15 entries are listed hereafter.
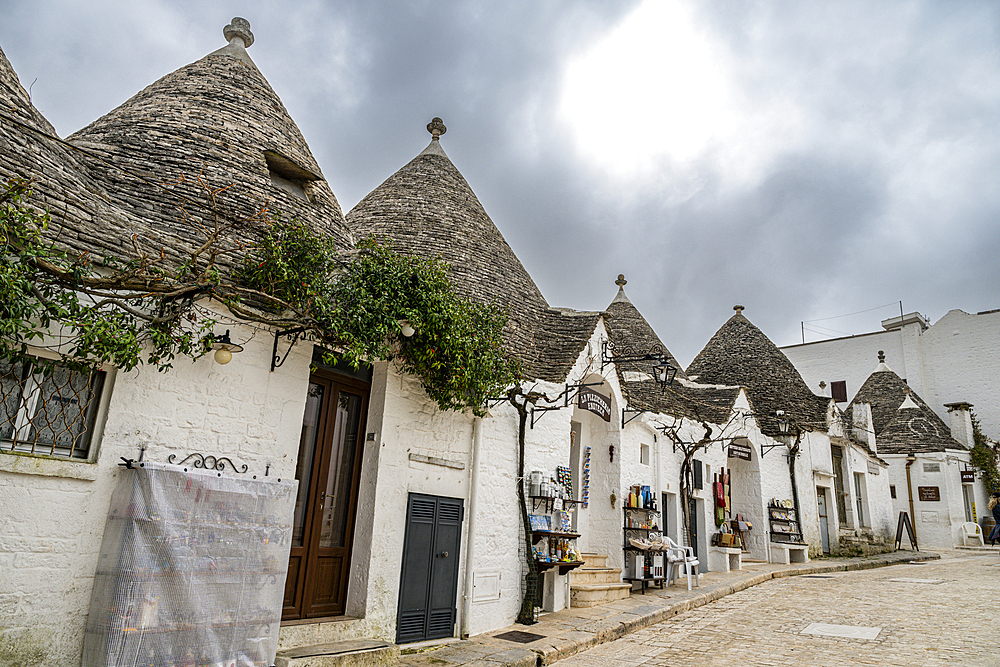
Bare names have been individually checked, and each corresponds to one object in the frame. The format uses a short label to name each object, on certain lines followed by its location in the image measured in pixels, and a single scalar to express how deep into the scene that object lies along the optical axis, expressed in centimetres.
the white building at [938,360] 2884
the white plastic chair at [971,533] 2453
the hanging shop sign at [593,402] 1083
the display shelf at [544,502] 945
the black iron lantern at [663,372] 1181
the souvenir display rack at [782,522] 1830
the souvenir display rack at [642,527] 1186
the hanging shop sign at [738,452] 1736
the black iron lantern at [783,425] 1912
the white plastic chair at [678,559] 1266
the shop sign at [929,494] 2512
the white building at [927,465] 2475
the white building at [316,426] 513
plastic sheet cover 508
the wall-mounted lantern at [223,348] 591
